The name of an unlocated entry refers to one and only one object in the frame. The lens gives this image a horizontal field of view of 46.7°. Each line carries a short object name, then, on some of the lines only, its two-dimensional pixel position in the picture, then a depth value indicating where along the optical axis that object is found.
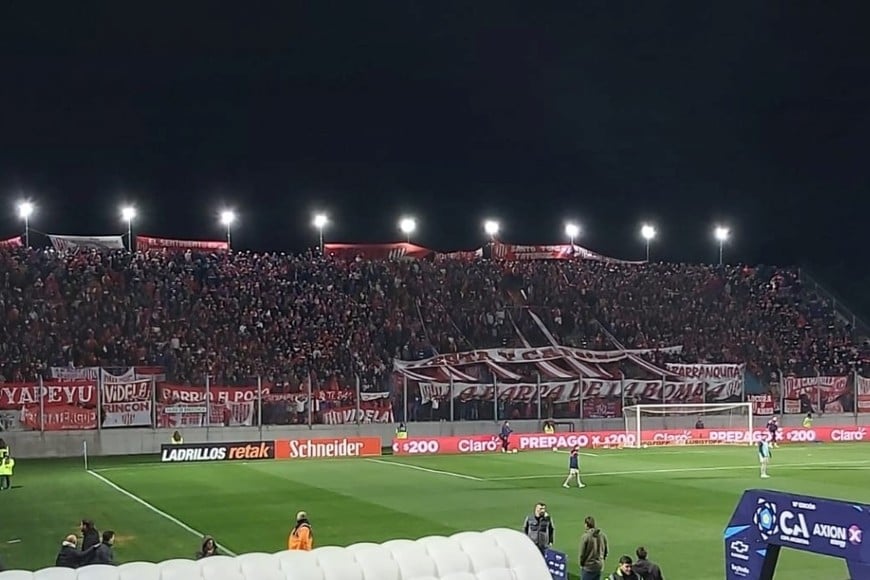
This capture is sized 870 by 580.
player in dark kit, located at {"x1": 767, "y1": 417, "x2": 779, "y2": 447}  45.28
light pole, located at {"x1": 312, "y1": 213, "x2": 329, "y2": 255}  67.61
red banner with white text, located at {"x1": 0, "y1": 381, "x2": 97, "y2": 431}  42.25
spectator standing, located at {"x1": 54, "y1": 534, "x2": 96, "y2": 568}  14.96
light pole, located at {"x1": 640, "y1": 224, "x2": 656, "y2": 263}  73.56
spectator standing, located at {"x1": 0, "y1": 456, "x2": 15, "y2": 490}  32.34
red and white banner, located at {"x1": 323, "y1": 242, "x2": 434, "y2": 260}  63.28
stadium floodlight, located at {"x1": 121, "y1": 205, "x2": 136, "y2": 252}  61.67
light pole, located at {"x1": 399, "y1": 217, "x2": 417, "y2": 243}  68.30
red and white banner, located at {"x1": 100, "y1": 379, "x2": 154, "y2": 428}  43.72
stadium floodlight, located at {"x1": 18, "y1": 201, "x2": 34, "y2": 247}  57.62
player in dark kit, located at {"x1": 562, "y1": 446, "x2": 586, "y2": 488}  30.94
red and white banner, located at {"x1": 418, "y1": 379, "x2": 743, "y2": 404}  49.34
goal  50.38
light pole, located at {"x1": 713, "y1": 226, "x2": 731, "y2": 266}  74.44
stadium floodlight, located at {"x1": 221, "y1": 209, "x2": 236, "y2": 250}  63.56
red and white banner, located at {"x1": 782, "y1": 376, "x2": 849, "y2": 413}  54.81
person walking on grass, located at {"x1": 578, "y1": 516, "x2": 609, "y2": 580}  16.39
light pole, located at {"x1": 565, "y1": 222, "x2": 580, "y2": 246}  71.78
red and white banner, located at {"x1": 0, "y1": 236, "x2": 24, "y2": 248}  53.32
